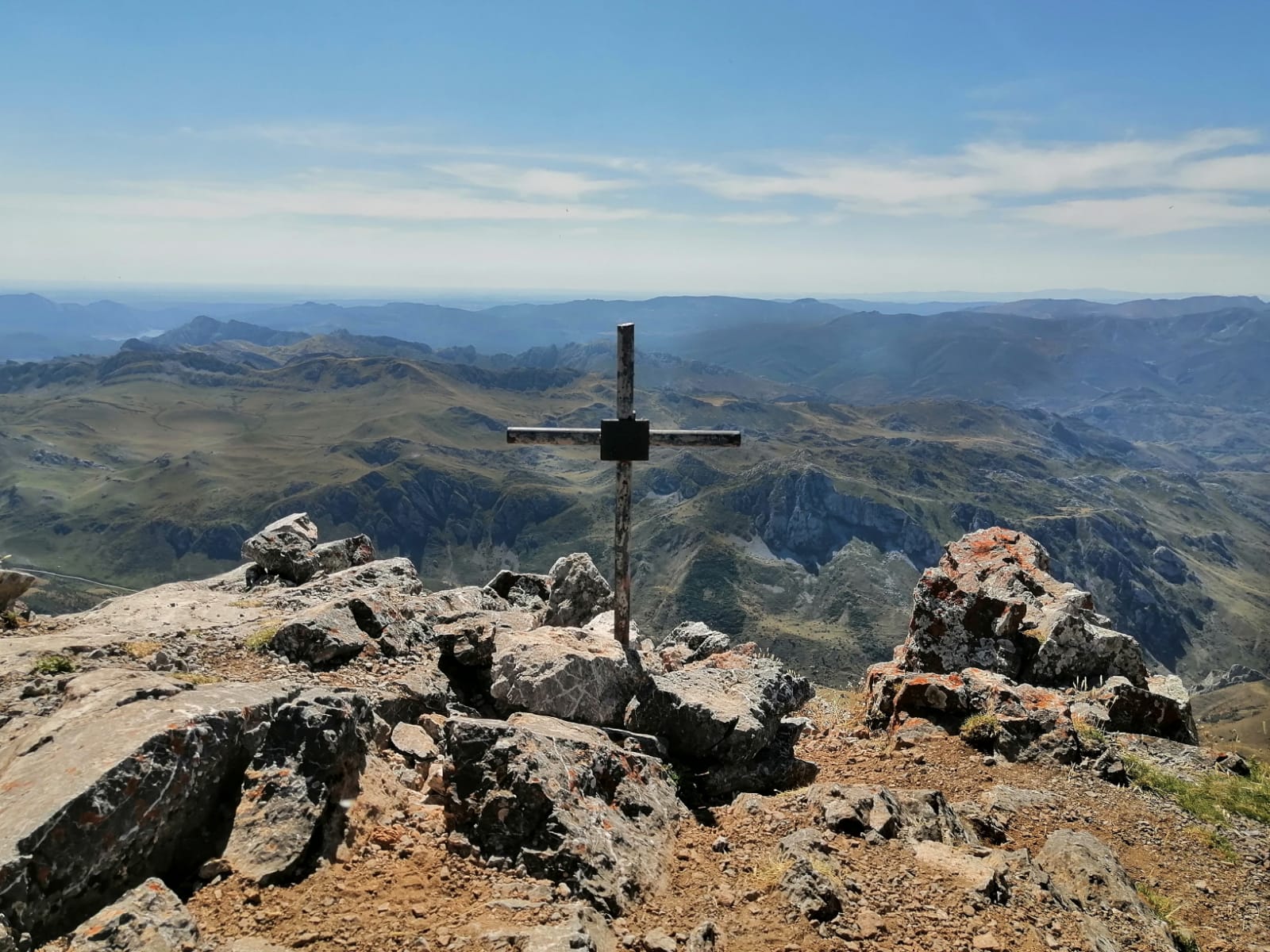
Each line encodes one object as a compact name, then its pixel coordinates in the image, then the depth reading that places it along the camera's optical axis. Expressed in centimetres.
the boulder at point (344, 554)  2155
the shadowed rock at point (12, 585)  1598
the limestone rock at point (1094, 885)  970
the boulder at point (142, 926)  687
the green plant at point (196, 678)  1186
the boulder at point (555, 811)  891
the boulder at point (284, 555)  2112
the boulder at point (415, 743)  1166
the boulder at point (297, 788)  834
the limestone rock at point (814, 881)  891
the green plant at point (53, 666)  1216
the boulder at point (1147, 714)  1677
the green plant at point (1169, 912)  985
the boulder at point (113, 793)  691
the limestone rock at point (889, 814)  1102
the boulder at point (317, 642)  1442
